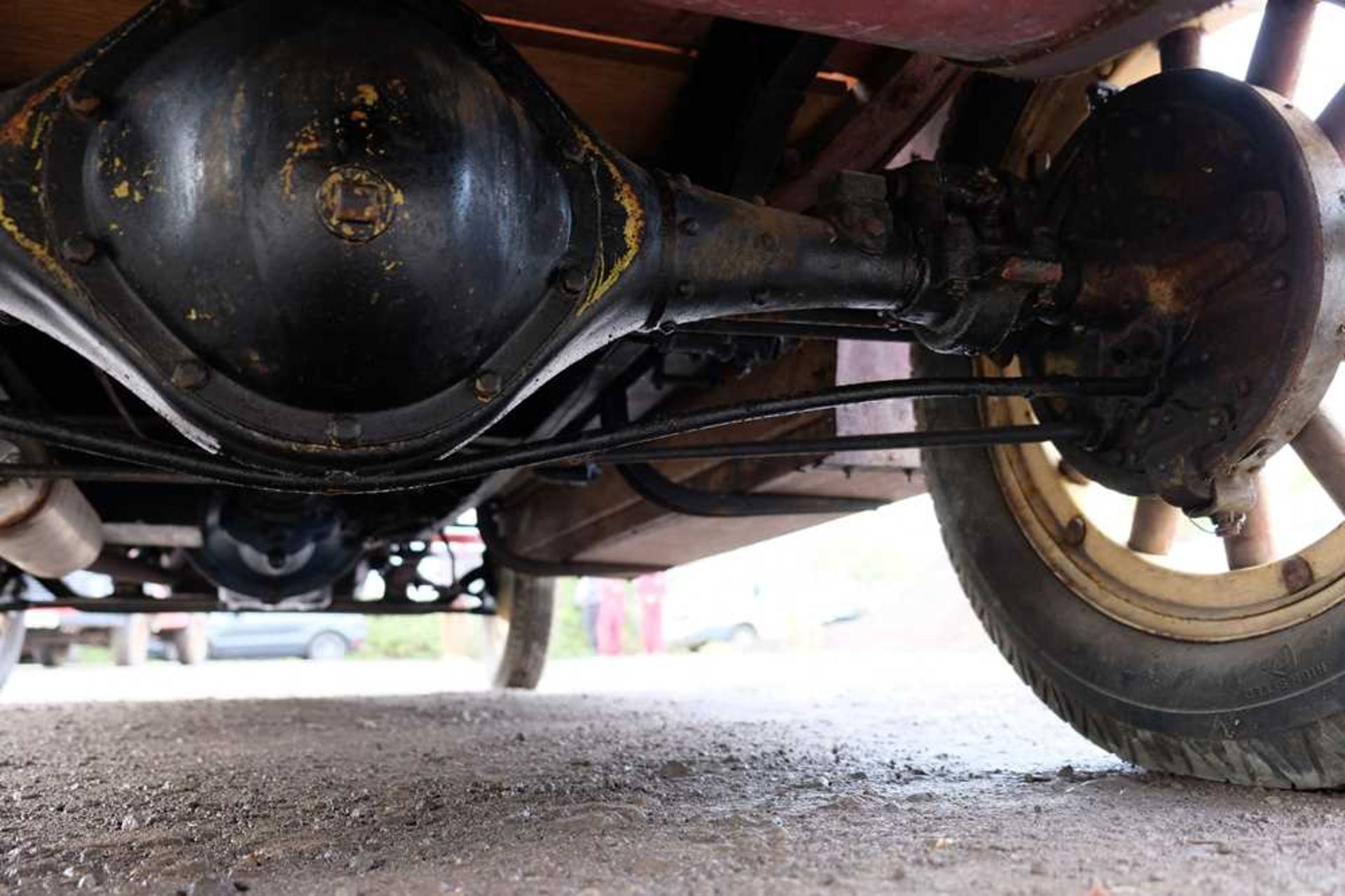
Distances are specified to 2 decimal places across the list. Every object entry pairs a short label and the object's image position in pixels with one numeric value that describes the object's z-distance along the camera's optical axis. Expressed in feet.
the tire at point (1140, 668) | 4.26
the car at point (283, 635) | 39.52
